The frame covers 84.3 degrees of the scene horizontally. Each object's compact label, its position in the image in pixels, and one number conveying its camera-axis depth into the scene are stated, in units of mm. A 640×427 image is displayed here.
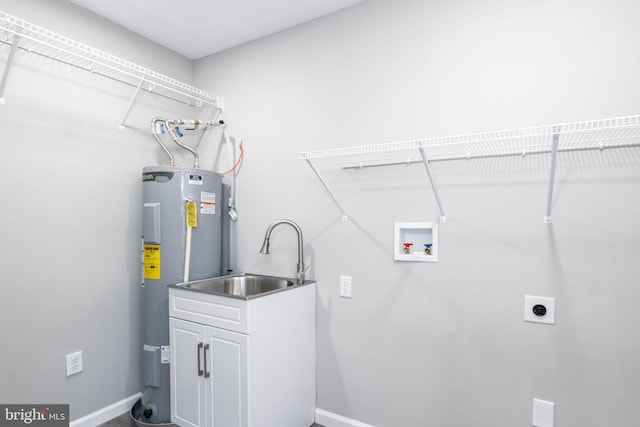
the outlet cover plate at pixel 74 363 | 2006
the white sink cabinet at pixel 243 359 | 1762
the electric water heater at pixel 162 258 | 2146
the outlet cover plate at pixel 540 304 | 1544
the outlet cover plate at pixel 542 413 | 1537
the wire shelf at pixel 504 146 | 1343
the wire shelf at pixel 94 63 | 1607
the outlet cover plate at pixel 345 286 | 2068
